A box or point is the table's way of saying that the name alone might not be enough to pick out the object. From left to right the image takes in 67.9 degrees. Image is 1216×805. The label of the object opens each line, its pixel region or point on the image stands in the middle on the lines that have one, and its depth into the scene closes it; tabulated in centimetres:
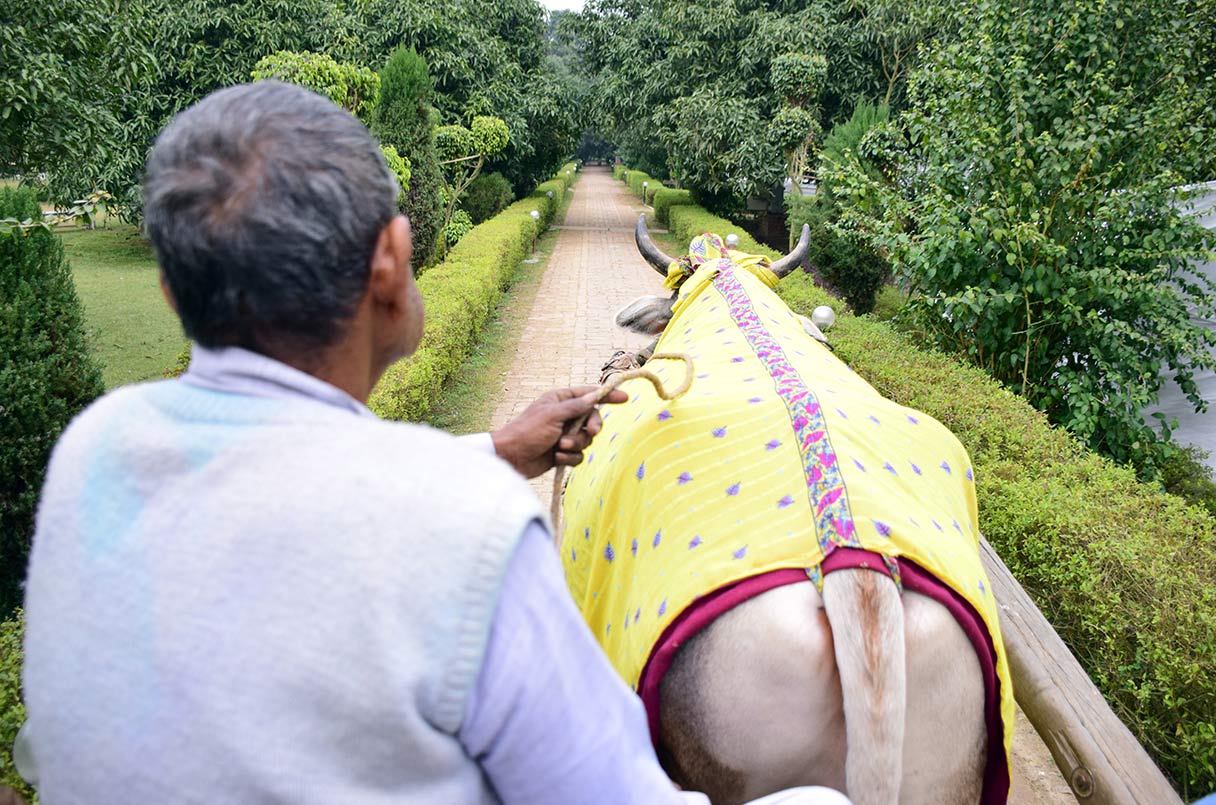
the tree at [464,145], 1622
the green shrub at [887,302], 1226
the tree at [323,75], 879
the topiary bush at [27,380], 406
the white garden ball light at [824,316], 435
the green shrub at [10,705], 199
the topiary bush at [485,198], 1950
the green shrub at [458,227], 1681
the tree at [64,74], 485
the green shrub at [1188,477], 568
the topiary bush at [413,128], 1263
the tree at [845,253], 1113
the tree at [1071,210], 523
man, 86
